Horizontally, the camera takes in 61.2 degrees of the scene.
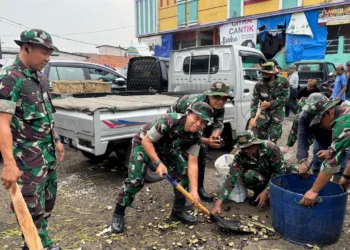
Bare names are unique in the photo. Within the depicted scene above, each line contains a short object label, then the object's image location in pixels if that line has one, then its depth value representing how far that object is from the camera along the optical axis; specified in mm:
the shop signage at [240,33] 14695
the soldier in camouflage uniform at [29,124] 1939
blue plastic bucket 2494
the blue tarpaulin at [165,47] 18466
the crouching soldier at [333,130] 2213
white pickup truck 3555
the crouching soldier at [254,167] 3096
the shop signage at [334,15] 11797
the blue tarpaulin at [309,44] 12633
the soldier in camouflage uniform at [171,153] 2558
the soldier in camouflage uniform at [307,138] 3131
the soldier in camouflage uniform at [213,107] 3262
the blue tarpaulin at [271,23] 13597
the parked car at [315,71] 10484
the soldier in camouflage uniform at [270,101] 4508
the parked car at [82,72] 5975
